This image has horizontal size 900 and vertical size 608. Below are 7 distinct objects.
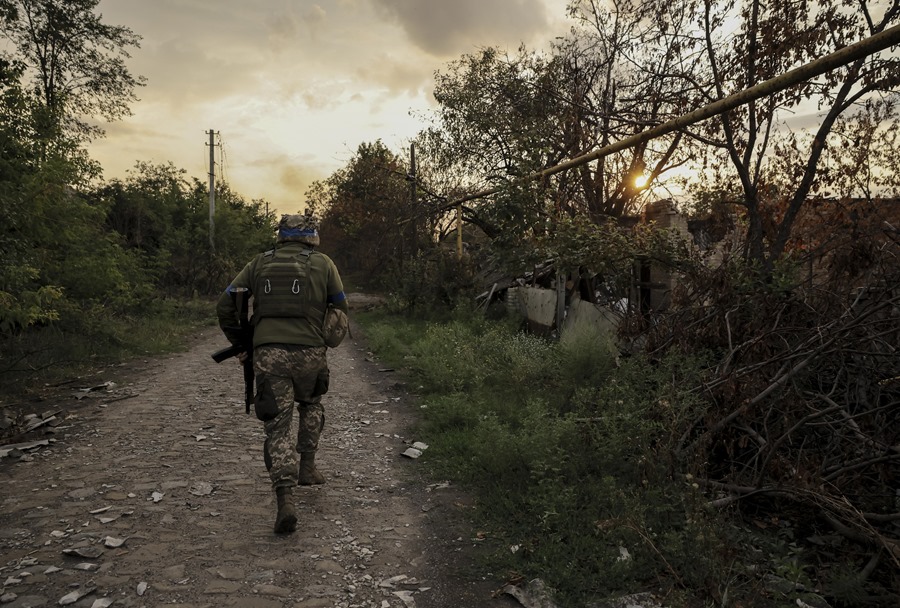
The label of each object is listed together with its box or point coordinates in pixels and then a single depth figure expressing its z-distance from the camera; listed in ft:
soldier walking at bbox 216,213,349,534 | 12.46
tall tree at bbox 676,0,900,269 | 18.90
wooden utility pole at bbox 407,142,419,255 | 57.63
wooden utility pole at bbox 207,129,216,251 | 77.56
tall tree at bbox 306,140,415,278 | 71.36
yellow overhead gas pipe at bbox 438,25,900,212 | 7.79
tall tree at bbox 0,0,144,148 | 54.39
